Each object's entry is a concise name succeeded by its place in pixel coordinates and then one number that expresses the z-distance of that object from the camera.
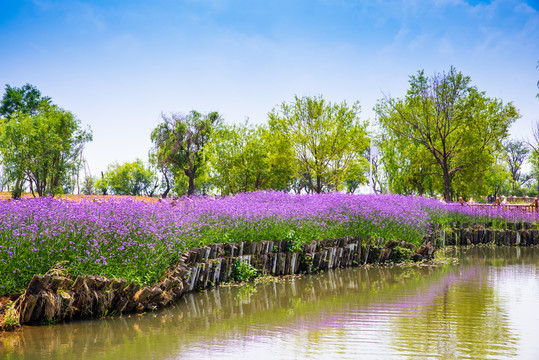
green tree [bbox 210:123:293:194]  27.48
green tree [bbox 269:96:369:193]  25.78
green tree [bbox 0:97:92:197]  25.70
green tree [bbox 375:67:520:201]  27.56
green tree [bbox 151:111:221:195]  46.12
